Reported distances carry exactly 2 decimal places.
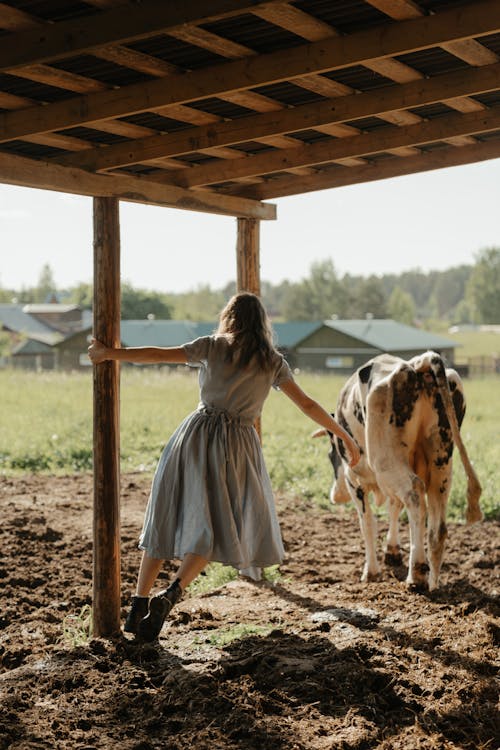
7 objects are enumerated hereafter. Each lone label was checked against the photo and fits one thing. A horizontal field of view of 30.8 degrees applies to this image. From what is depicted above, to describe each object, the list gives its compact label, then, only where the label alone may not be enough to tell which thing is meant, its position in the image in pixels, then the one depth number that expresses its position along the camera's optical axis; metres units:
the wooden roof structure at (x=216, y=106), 4.00
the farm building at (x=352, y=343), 45.62
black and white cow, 6.58
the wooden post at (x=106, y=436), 5.74
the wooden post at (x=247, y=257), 7.43
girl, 5.21
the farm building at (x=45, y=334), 47.12
